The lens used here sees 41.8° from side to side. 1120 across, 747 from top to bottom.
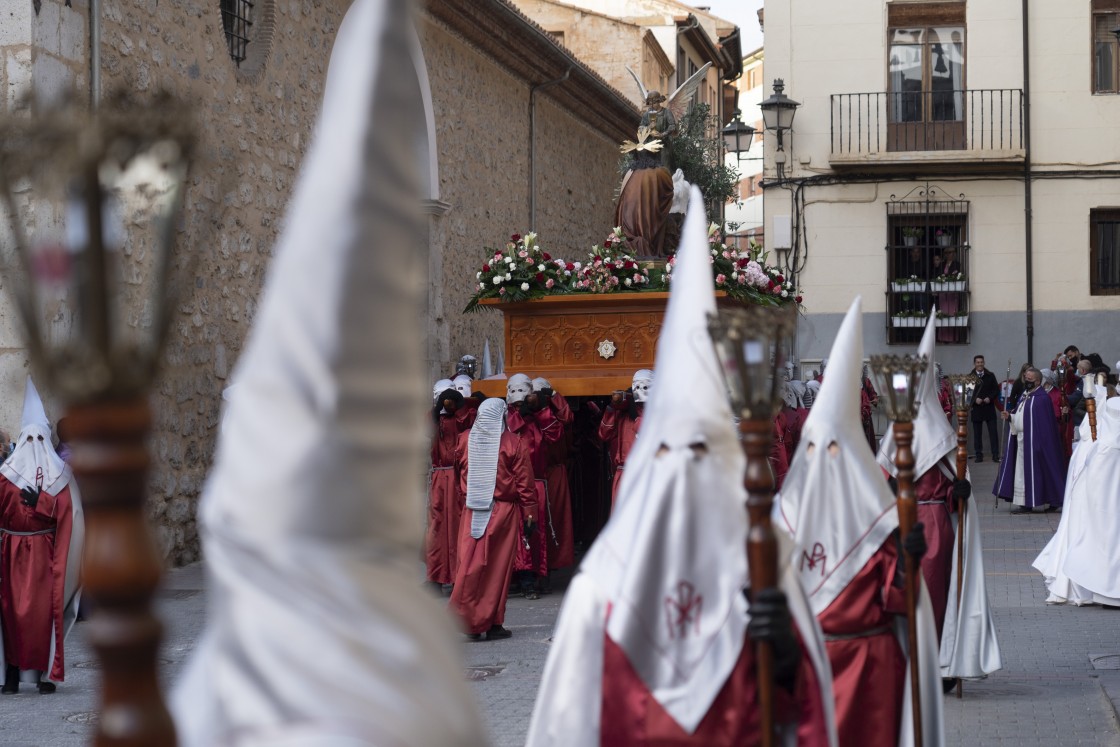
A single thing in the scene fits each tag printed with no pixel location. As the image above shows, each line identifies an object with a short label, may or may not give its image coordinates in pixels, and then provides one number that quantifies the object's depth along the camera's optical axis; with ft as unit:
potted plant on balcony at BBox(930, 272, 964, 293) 80.18
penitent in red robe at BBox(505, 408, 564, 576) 40.40
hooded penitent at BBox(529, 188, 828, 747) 12.77
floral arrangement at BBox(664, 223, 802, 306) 41.42
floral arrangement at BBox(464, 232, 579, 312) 42.22
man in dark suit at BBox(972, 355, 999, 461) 75.66
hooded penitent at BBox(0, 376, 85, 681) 29.86
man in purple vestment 61.46
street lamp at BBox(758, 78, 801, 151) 75.15
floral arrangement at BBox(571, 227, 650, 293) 42.14
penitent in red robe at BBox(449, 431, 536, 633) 35.40
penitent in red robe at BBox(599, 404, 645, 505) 40.68
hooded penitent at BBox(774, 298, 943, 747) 17.24
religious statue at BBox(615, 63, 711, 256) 45.80
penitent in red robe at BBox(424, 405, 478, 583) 41.86
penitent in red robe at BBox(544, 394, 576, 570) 44.60
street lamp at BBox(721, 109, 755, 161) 70.28
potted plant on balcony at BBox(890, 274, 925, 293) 80.38
